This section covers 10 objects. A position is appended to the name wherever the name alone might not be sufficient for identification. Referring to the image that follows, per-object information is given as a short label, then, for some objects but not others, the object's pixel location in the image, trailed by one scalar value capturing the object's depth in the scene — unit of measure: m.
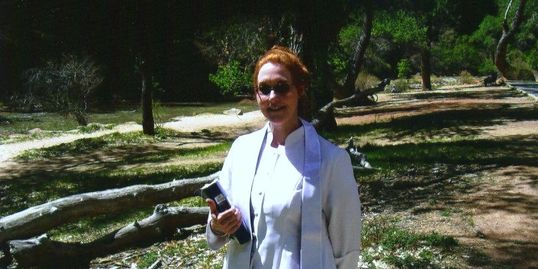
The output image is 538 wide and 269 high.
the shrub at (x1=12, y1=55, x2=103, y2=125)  29.12
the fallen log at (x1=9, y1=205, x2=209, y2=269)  6.53
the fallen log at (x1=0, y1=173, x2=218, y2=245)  6.95
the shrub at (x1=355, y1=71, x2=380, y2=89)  39.01
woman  2.49
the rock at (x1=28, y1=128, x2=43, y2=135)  27.00
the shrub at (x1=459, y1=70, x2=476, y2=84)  50.78
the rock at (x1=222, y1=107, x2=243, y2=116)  33.81
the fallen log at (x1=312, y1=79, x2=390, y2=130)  10.76
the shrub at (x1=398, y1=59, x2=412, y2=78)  46.33
